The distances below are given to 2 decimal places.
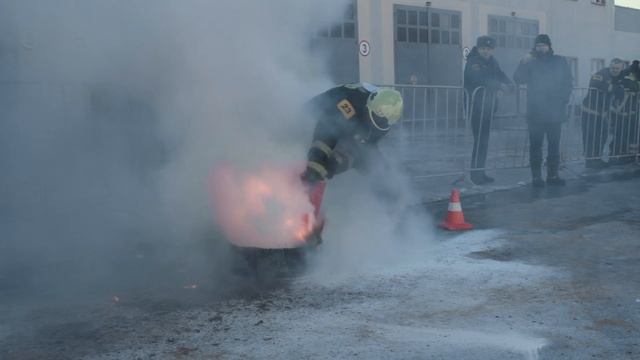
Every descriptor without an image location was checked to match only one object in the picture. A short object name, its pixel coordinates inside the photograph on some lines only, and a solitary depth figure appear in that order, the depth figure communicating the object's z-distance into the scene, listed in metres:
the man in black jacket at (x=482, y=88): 7.42
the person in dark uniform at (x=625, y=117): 8.79
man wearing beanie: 7.21
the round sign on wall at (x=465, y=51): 16.95
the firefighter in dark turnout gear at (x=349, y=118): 4.18
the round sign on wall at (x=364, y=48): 14.11
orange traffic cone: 5.30
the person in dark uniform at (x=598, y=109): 8.70
